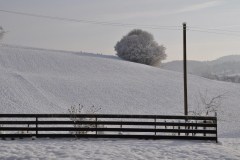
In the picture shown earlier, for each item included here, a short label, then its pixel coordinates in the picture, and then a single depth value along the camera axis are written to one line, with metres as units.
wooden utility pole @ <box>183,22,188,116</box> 25.91
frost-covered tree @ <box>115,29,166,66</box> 79.00
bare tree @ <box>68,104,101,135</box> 18.59
